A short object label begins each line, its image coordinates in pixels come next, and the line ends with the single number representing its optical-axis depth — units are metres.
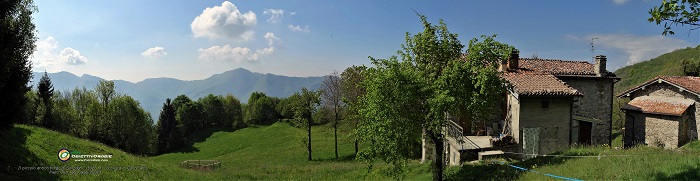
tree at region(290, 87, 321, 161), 44.87
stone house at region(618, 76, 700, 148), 25.73
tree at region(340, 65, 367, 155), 39.19
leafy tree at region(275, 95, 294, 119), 93.90
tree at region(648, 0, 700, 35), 7.46
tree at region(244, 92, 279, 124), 92.62
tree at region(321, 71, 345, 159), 43.41
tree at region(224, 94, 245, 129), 90.56
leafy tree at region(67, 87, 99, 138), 51.81
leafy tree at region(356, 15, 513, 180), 14.23
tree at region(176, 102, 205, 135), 90.00
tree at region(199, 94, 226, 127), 95.69
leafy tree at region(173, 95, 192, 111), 95.81
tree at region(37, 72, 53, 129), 48.62
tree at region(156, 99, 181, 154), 74.00
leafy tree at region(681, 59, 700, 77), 39.97
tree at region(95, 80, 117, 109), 55.62
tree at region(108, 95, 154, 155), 53.56
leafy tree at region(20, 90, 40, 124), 45.05
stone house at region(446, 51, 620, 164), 21.06
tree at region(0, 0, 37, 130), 13.58
